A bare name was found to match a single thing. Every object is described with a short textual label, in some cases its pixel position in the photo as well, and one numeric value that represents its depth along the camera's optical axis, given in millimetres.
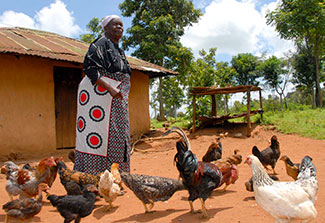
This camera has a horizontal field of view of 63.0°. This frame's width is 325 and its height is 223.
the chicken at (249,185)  4512
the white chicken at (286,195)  2912
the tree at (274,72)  29891
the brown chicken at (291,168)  5012
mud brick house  8047
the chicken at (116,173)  4043
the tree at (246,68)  33625
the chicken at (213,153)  6242
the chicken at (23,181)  4207
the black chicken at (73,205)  3186
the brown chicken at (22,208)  3279
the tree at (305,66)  25609
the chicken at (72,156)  5888
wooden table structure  11070
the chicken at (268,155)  6129
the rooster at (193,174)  3801
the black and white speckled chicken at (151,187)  3961
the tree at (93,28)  23547
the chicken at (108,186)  3936
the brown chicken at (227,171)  4690
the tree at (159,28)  19734
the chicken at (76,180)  3932
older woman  4211
